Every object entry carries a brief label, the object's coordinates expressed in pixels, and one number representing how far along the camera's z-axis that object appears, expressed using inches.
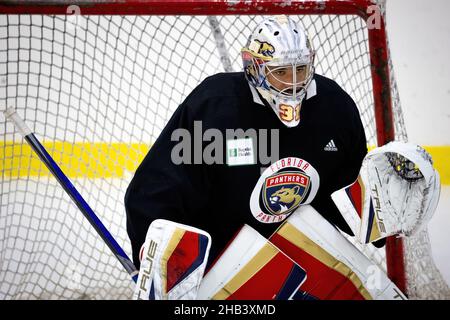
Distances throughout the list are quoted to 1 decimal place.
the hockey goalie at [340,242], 378.8
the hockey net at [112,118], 389.1
